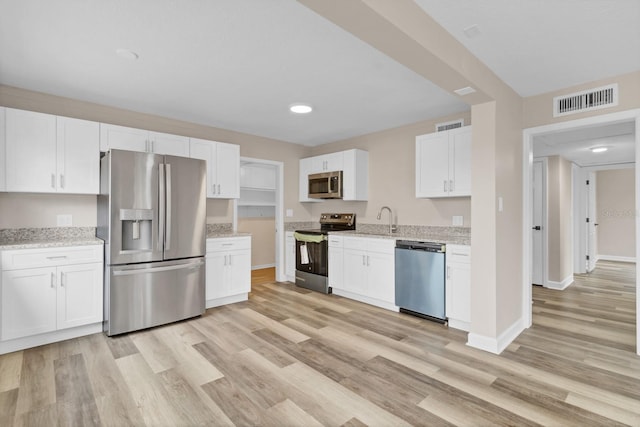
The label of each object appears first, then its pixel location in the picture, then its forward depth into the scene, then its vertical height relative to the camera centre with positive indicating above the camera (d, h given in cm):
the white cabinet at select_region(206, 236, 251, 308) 399 -72
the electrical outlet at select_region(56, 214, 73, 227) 338 -5
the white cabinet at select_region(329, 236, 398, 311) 392 -74
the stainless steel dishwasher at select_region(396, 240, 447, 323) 343 -72
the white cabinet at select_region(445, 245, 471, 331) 322 -75
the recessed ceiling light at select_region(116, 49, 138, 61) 243 +127
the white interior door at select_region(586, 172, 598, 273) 655 -13
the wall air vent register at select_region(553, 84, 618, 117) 276 +105
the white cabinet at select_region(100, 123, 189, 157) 343 +88
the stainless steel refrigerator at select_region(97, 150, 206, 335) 312 -23
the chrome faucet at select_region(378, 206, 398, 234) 452 -13
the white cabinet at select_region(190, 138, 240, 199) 415 +69
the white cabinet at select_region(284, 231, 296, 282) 534 -71
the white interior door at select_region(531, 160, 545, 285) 519 -15
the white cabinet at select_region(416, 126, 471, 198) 357 +61
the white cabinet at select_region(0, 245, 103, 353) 273 -74
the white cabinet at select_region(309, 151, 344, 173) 504 +87
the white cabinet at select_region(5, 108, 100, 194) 292 +61
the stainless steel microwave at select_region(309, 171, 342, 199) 500 +49
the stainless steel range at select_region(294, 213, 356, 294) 474 -60
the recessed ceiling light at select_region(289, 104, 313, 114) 361 +125
